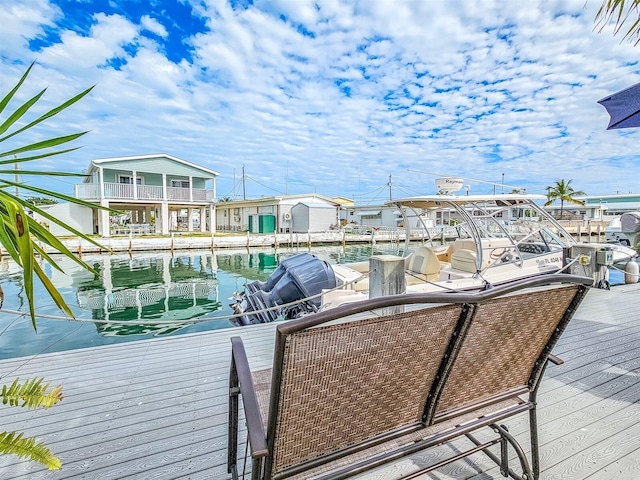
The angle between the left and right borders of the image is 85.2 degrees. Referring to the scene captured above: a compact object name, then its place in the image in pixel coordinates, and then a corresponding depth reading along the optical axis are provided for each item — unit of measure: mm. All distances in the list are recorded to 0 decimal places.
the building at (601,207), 40469
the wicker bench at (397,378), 1031
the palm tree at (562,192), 36656
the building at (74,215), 21947
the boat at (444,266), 5398
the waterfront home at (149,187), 21641
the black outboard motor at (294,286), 5367
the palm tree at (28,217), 1042
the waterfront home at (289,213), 29156
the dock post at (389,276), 2768
